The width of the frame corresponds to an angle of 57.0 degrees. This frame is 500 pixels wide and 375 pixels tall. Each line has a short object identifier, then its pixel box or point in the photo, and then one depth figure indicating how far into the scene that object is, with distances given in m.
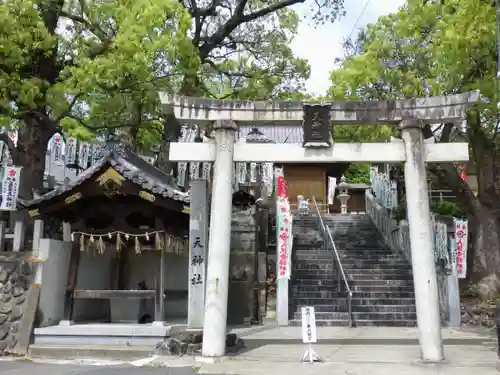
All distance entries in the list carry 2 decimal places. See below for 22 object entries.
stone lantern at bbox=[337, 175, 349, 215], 25.05
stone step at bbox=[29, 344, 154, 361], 9.67
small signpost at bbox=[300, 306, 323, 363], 8.41
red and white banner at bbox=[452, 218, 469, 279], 13.98
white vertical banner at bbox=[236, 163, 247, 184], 22.11
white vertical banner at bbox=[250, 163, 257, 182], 22.54
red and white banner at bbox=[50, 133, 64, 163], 20.09
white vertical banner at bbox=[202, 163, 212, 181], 19.70
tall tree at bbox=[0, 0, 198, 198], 11.51
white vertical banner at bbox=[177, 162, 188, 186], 20.86
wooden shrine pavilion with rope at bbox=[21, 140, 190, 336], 10.87
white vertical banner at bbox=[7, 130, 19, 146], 17.30
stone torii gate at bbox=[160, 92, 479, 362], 8.89
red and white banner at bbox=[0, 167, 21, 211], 11.79
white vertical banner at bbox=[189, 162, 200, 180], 20.53
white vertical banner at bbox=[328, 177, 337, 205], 26.26
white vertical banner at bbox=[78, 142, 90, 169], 19.58
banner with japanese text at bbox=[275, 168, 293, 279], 13.87
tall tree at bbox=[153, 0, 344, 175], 16.86
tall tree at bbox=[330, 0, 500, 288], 11.31
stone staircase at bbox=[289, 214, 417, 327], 13.55
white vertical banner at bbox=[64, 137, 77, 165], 18.83
